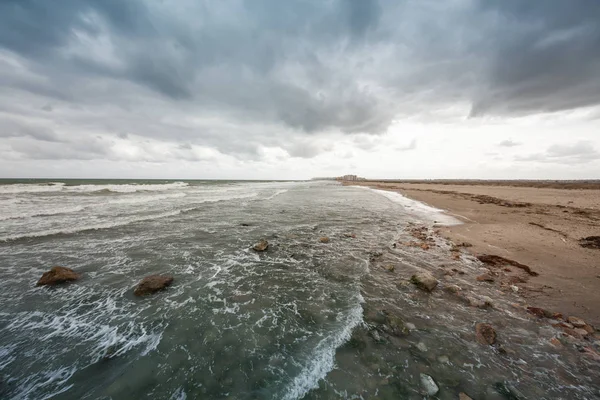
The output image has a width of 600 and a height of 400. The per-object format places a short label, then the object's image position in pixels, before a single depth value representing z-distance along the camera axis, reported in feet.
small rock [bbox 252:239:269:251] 35.68
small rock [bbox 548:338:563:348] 15.08
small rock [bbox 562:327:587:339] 15.85
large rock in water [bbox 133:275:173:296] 23.26
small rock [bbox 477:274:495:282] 24.47
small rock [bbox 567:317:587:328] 16.79
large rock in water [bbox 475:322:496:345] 15.66
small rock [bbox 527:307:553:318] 18.17
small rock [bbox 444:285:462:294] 22.25
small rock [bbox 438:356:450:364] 14.01
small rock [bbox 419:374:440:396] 12.16
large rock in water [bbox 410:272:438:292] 22.80
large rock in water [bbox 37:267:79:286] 24.57
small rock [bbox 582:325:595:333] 16.20
